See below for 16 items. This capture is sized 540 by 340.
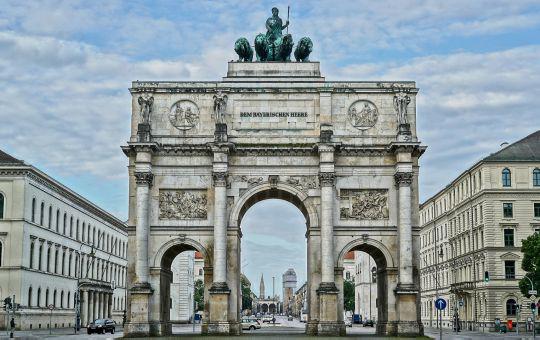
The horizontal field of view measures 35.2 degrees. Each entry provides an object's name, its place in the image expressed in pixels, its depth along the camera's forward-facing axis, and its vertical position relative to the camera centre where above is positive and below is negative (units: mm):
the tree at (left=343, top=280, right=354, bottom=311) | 147625 +3021
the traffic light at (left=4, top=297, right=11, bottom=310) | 47312 +547
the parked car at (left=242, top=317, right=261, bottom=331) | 70488 -953
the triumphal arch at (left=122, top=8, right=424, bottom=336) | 47469 +7792
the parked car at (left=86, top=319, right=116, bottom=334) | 61156 -956
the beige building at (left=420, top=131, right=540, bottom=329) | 72438 +7539
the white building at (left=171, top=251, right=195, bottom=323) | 111625 +3164
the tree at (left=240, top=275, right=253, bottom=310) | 162875 +3494
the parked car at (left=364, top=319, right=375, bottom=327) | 91125 -989
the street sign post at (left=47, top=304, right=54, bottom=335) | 66288 +459
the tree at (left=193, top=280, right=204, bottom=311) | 137250 +3009
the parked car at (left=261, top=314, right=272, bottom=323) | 104750 -755
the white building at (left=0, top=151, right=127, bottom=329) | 63438 +5371
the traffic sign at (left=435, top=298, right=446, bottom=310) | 35050 +437
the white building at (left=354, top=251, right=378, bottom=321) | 123075 +3941
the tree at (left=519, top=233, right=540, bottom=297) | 60003 +3670
